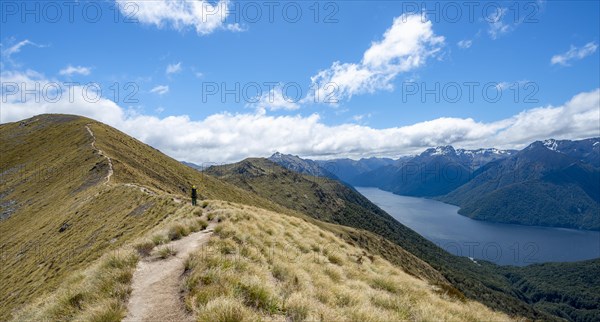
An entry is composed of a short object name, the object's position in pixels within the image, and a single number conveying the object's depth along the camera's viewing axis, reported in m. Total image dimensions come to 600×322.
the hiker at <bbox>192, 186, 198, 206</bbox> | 25.38
